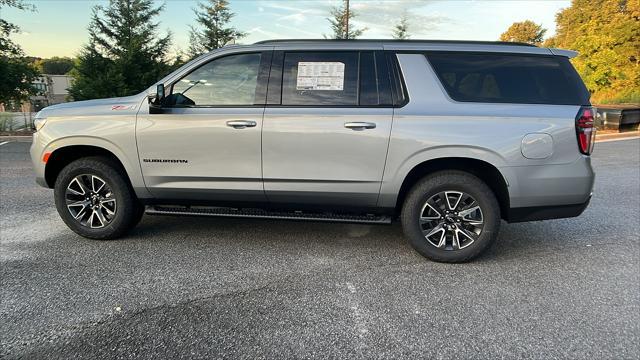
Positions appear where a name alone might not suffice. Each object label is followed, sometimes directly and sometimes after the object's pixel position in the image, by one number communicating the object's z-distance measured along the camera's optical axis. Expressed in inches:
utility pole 811.4
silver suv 138.1
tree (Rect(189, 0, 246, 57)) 666.8
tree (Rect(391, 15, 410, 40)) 843.4
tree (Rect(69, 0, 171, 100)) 527.5
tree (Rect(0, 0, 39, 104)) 519.8
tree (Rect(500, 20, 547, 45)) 2395.9
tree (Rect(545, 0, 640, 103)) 1123.3
